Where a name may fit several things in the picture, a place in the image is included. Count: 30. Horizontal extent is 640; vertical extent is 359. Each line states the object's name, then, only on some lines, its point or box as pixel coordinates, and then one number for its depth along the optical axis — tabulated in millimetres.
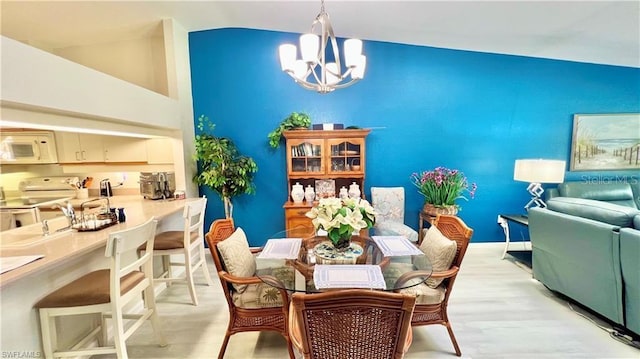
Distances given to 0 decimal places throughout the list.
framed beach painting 4094
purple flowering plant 3666
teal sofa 2021
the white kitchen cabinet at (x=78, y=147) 3635
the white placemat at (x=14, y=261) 1449
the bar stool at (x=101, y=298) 1644
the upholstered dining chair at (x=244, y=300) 1913
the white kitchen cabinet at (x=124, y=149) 3611
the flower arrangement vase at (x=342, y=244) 2018
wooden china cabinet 3709
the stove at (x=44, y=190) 3750
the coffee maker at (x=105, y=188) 3717
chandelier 2018
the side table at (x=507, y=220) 3607
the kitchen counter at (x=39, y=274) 1529
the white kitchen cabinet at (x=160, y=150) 3652
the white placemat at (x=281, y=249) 2053
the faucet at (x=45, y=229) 2101
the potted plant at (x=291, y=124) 3762
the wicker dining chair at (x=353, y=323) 1083
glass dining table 1603
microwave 3570
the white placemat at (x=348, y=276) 1537
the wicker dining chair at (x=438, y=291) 1958
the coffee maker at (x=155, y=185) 3461
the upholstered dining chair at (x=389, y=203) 3887
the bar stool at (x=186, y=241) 2725
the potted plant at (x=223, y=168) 3566
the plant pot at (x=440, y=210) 3627
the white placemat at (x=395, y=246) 2049
